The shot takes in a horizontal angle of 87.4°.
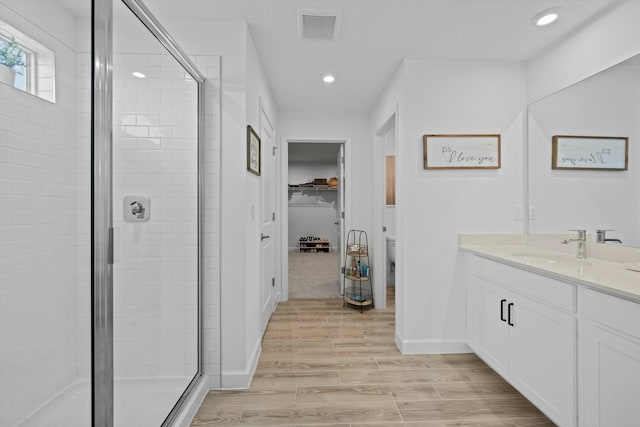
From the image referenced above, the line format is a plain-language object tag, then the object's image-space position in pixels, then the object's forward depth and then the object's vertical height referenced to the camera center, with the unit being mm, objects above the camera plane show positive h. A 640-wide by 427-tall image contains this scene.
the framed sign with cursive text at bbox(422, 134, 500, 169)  2674 +514
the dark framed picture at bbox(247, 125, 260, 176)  2246 +456
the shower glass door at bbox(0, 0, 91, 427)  1043 -12
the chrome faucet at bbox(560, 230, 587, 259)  2203 -190
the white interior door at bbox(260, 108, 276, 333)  2996 -83
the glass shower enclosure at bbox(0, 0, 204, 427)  1072 -12
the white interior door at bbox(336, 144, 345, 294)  4331 +99
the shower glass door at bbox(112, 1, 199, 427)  1380 -53
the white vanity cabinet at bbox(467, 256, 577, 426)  1621 -685
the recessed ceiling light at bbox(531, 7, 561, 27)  2047 +1249
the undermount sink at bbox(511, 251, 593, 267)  2027 -283
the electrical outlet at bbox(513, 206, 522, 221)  2740 +22
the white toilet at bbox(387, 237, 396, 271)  4692 -481
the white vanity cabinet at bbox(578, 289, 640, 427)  1290 -604
